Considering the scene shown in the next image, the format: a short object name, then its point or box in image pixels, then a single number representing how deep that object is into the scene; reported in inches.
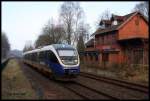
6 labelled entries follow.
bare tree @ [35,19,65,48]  1229.6
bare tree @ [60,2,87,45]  1185.5
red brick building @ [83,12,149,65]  739.3
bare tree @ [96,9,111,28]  1443.4
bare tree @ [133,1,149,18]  1267.7
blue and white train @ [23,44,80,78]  422.4
